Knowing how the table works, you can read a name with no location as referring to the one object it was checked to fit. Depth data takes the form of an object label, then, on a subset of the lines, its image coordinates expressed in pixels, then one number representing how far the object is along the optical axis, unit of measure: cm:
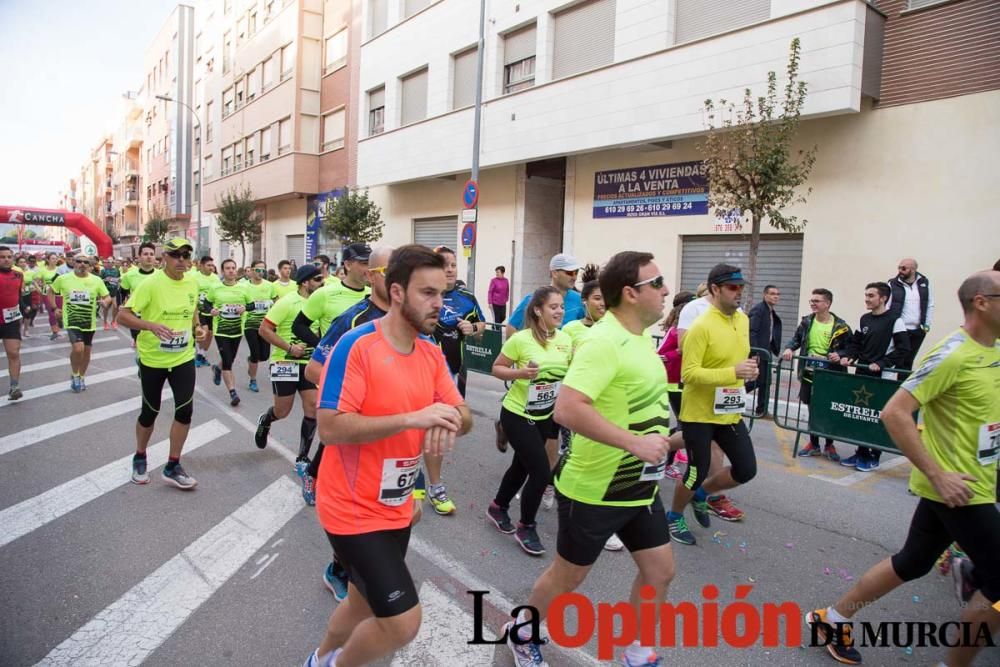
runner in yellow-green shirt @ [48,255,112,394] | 993
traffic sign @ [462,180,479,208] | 1639
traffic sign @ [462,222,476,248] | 1611
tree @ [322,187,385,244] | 2206
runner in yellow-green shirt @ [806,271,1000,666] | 275
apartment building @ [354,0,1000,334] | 1052
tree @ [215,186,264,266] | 3123
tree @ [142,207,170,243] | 4956
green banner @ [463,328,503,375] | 1120
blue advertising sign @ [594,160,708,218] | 1391
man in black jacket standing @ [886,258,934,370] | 871
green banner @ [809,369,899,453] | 600
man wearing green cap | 533
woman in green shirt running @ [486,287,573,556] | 443
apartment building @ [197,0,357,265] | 2767
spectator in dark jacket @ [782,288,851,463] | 727
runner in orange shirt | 230
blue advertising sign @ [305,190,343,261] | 2836
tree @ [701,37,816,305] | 1034
